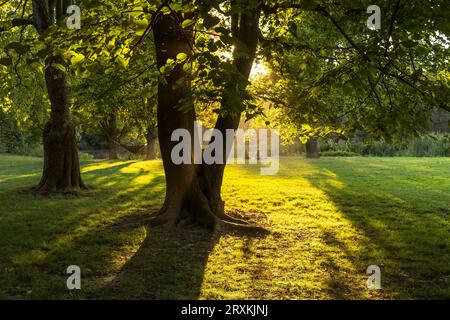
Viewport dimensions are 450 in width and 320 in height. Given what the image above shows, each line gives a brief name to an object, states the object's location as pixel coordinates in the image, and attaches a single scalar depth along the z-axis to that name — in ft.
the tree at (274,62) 19.90
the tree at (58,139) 50.72
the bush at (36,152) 139.33
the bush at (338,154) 127.40
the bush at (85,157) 124.73
